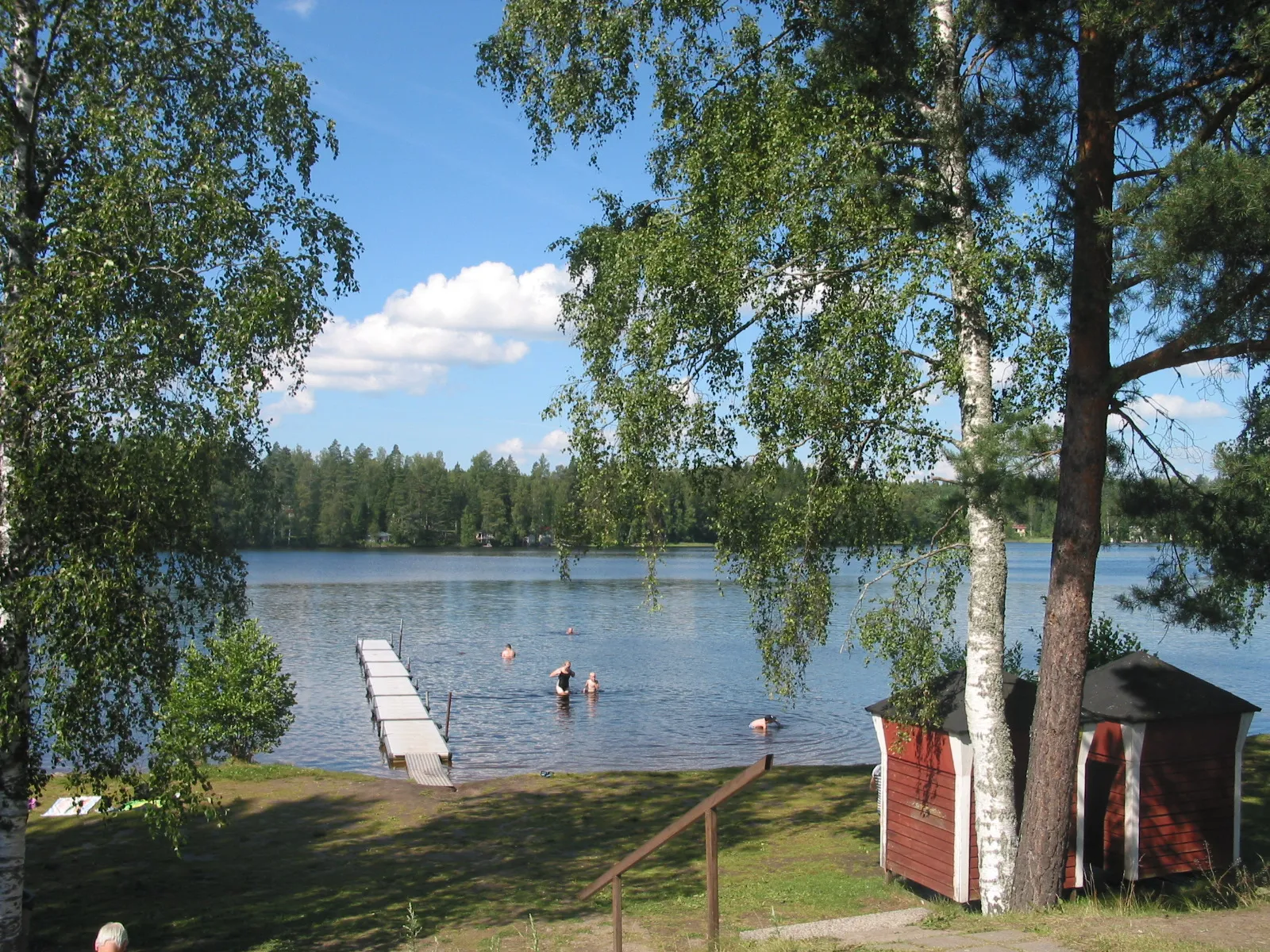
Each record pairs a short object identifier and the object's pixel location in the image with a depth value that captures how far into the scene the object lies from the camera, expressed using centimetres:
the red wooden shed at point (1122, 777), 1015
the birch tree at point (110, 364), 752
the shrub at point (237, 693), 1750
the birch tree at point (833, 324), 940
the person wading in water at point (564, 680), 2880
